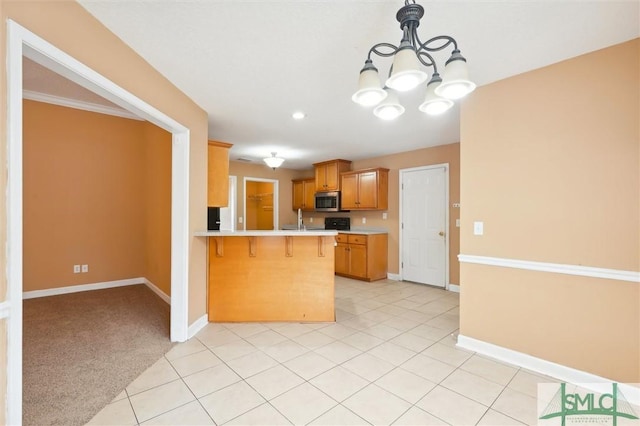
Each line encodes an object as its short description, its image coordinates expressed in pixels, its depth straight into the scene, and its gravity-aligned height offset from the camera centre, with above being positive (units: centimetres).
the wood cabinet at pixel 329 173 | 600 +87
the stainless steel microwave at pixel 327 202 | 599 +23
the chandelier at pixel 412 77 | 133 +69
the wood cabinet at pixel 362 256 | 521 -86
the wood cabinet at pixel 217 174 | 349 +49
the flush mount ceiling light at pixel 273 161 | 498 +93
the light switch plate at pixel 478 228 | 254 -15
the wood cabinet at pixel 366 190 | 540 +45
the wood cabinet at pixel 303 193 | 678 +48
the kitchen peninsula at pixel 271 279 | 323 -78
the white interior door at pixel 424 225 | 481 -23
